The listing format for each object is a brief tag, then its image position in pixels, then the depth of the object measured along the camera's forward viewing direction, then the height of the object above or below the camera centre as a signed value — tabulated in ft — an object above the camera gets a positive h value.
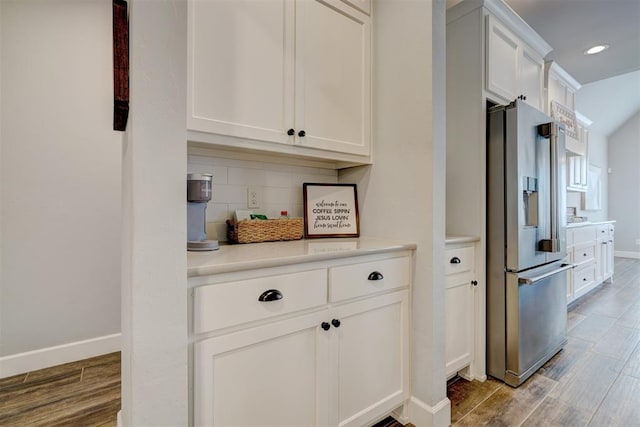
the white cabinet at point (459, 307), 5.76 -1.85
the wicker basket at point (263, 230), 4.99 -0.27
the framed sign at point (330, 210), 5.89 +0.07
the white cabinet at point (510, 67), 6.43 +3.46
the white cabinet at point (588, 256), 10.66 -1.73
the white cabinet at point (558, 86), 9.89 +4.55
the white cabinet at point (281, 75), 4.13 +2.17
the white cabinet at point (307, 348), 3.23 -1.70
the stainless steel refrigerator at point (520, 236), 6.10 -0.48
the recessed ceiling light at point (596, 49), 9.41 +5.17
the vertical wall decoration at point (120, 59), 2.81 +1.46
